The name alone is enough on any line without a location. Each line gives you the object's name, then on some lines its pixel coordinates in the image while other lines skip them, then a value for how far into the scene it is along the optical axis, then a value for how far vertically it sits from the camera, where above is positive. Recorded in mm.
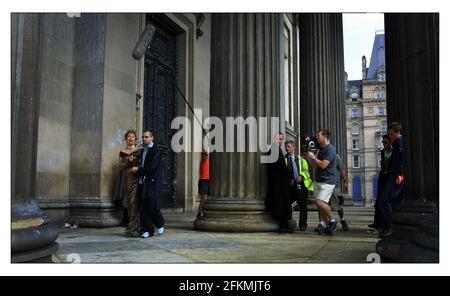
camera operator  6938 -215
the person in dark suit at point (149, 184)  6438 -221
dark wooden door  11148 +1774
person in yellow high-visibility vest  7648 -219
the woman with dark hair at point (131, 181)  6539 -190
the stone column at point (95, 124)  7926 +742
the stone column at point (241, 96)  7062 +1113
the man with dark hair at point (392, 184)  6419 -242
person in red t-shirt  9875 -195
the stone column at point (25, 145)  3223 +164
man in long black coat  7004 -361
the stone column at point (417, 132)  3320 +263
